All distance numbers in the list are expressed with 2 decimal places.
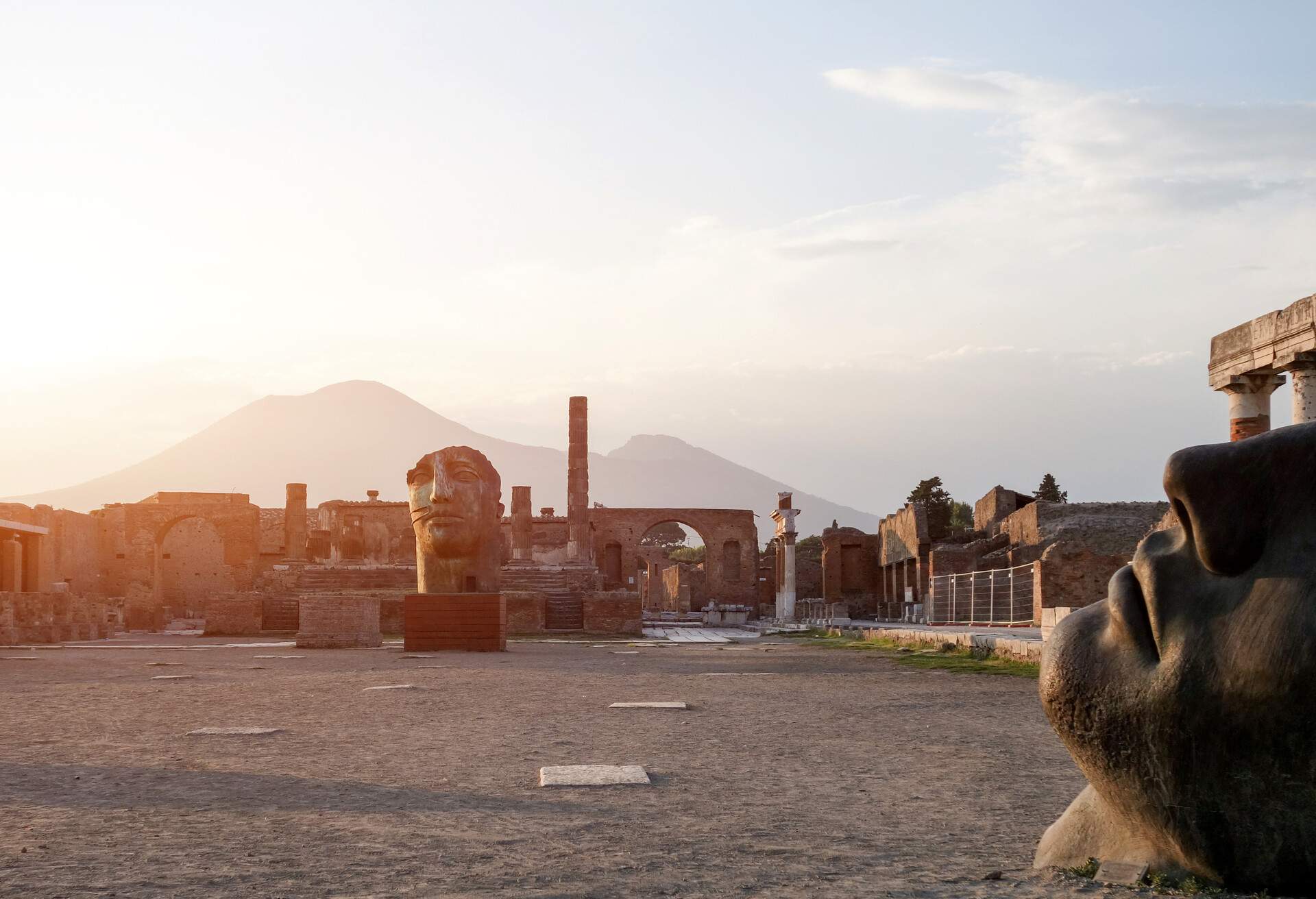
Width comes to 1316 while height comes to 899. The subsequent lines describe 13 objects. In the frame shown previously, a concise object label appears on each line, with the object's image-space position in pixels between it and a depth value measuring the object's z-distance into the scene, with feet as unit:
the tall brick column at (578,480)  162.91
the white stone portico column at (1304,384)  64.03
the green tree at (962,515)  221.25
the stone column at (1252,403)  70.13
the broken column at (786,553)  135.54
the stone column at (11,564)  98.48
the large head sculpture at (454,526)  66.64
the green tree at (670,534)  316.81
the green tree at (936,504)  152.46
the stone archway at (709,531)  184.85
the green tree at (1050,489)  204.95
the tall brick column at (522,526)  154.20
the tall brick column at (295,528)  160.04
